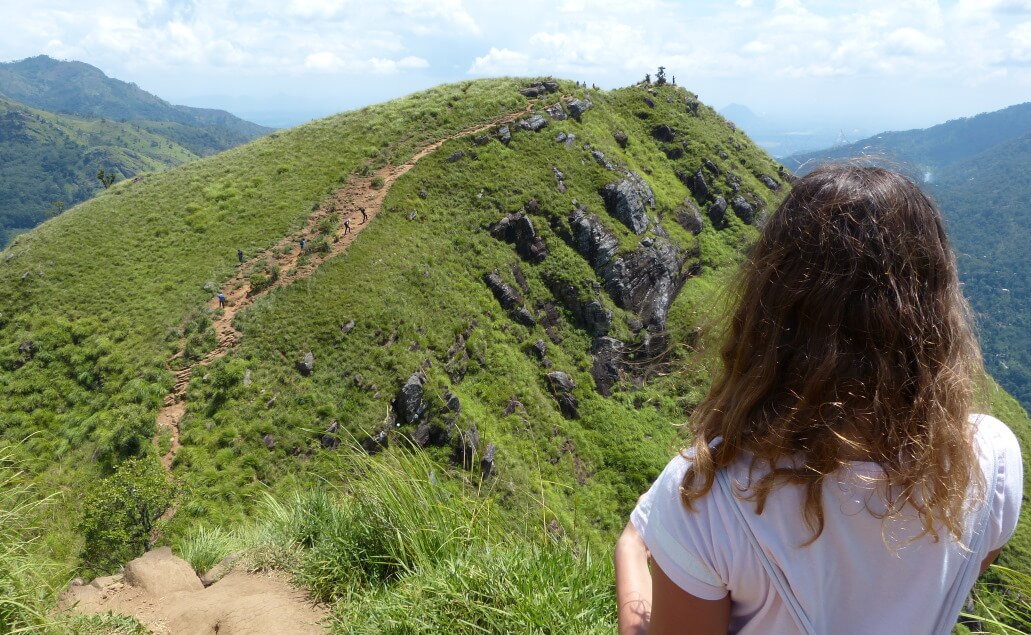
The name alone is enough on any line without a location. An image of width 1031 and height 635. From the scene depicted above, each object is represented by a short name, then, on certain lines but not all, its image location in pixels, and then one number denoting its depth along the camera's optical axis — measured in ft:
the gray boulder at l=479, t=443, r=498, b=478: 70.54
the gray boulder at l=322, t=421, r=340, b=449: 67.57
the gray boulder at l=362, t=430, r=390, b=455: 68.50
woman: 5.14
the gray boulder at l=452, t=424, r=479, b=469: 71.67
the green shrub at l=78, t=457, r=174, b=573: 45.88
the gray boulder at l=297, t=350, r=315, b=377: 76.23
